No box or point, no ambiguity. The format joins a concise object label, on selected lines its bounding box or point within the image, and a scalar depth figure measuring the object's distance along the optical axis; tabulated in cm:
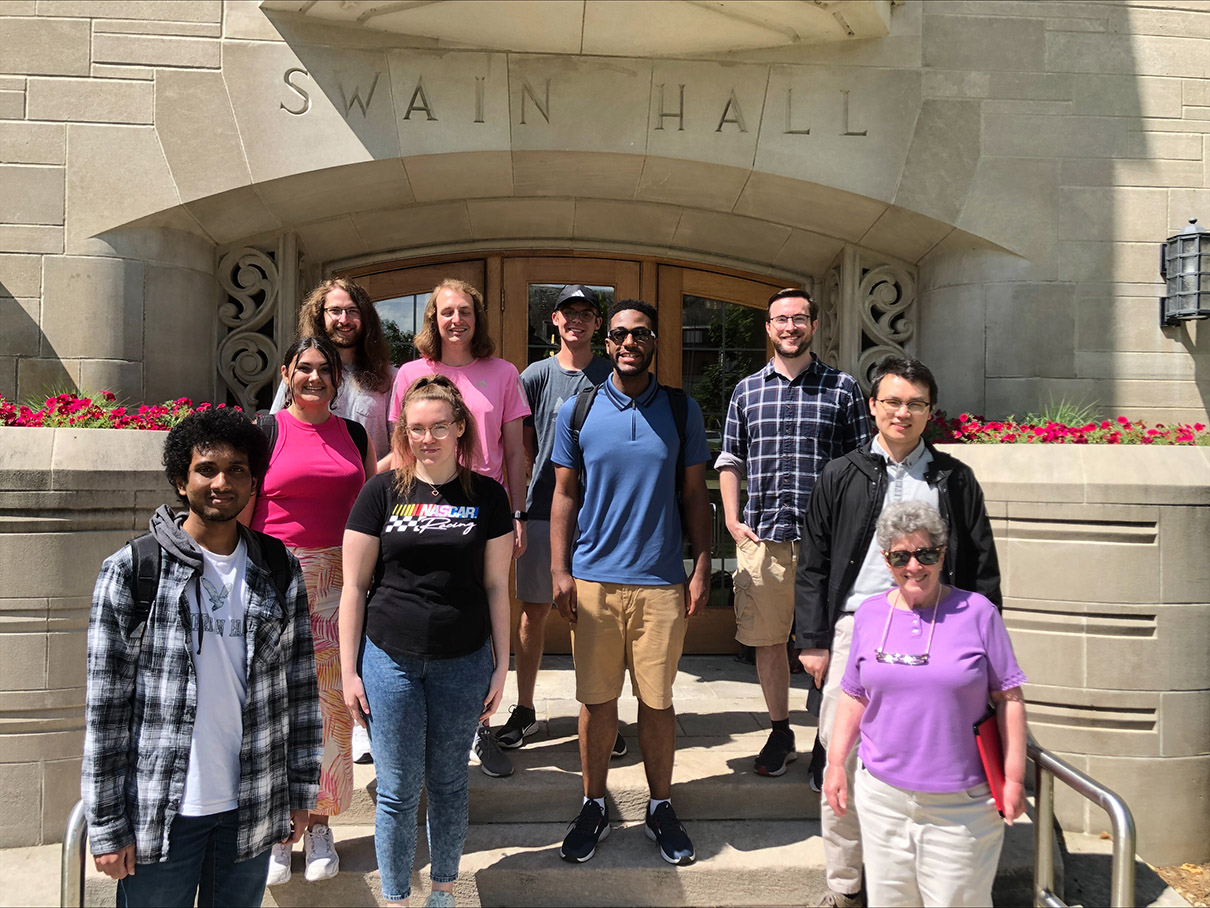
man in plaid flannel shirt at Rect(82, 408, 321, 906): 207
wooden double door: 581
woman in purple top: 241
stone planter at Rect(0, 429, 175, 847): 384
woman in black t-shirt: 268
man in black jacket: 284
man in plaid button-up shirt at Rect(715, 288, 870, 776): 352
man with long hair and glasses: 351
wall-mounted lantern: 504
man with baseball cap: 392
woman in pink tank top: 304
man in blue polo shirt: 324
